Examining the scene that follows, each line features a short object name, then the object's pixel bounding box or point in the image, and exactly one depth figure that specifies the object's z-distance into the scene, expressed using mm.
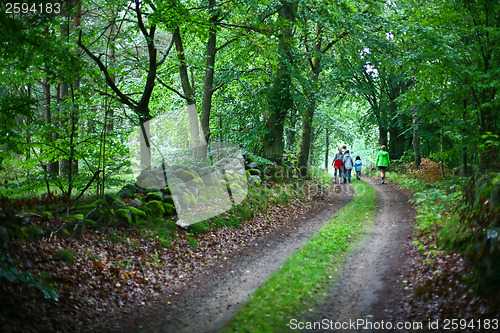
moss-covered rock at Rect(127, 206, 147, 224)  9102
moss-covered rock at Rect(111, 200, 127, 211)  9000
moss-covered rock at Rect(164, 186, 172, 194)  10846
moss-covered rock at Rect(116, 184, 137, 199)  10127
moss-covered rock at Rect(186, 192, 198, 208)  10875
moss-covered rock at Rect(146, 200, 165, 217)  9891
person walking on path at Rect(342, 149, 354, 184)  19344
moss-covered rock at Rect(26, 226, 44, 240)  6574
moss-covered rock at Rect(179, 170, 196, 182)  11828
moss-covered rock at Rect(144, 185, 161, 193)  10789
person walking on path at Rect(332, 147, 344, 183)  19438
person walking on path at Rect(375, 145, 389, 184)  18500
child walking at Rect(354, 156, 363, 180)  20973
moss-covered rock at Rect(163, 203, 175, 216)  10219
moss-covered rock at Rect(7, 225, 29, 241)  6129
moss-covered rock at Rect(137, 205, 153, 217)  9602
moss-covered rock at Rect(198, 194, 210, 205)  11531
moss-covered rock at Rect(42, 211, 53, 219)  7310
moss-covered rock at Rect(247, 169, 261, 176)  15266
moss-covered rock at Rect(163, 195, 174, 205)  10552
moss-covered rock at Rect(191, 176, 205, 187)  11923
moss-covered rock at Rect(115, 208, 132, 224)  8812
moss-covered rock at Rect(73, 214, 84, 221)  7802
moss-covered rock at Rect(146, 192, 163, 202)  10430
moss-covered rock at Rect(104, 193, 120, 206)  9145
